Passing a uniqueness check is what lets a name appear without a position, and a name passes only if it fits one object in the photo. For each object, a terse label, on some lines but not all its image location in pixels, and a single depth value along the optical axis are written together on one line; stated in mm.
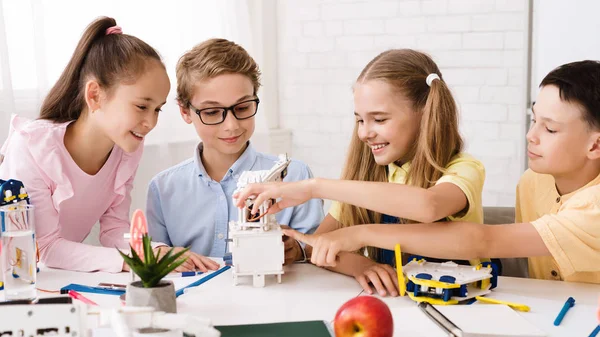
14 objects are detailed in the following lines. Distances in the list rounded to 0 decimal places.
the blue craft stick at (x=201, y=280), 1554
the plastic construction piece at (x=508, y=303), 1424
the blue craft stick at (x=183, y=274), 1700
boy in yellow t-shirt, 1590
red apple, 1162
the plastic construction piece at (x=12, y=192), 1600
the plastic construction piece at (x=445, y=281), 1452
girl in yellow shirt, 1591
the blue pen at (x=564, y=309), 1343
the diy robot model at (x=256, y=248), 1593
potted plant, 1224
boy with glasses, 2137
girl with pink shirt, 1925
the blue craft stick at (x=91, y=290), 1554
